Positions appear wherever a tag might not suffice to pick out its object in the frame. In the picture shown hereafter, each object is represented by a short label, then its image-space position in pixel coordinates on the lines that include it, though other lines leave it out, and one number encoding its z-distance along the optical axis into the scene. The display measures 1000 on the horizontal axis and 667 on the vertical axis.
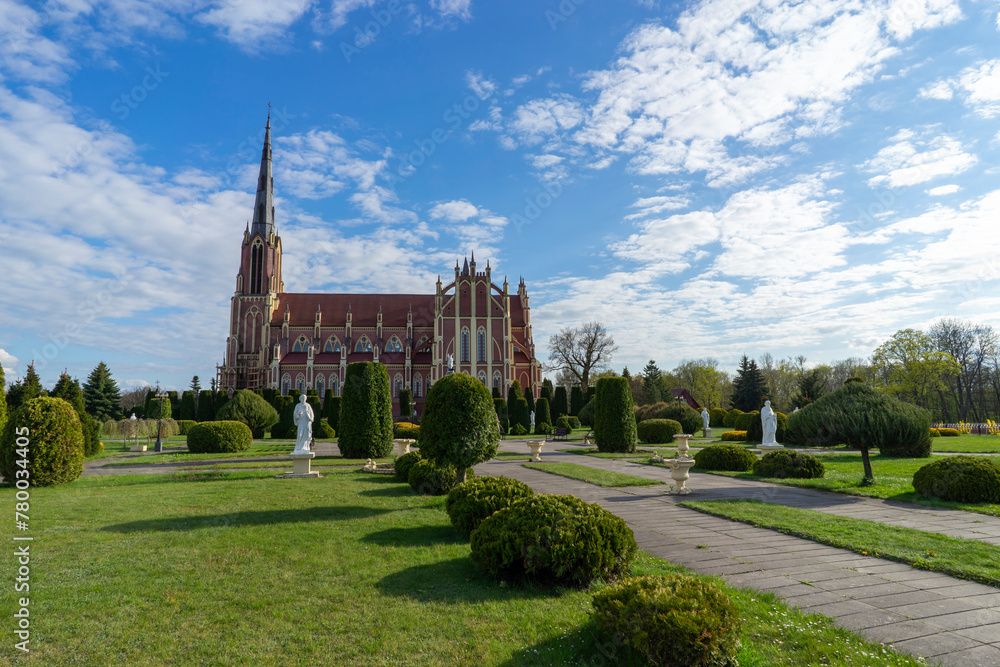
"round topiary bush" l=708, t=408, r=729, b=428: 44.11
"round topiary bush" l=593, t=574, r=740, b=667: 3.31
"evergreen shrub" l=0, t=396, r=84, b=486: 12.07
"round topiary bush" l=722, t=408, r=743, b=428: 38.10
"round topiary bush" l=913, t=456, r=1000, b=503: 9.70
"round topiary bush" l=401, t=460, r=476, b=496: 11.18
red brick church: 54.88
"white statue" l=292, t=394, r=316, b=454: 14.88
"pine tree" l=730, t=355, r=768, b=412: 46.50
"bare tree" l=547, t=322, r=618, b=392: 56.94
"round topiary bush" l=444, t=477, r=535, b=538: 7.09
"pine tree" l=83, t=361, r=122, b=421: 44.44
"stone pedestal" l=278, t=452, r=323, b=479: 14.45
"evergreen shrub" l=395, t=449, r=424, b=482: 12.67
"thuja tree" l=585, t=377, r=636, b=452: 22.50
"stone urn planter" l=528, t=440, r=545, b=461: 19.95
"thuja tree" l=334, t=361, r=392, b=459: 19.70
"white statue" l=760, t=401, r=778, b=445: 19.75
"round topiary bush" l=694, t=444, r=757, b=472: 15.53
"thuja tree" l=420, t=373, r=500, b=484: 9.87
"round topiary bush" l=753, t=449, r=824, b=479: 13.51
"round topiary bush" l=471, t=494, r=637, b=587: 5.11
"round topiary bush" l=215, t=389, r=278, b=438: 28.39
